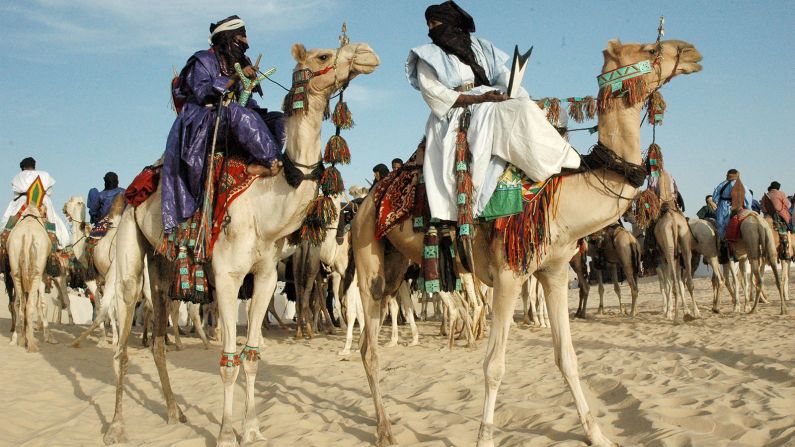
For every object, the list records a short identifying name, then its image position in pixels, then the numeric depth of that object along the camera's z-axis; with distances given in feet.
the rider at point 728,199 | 54.80
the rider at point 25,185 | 44.55
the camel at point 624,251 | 56.39
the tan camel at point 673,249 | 50.88
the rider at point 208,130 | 19.93
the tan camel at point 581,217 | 16.76
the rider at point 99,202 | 47.52
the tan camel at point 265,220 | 19.33
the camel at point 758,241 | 52.80
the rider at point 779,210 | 57.47
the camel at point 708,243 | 56.75
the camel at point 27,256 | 42.80
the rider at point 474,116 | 16.65
